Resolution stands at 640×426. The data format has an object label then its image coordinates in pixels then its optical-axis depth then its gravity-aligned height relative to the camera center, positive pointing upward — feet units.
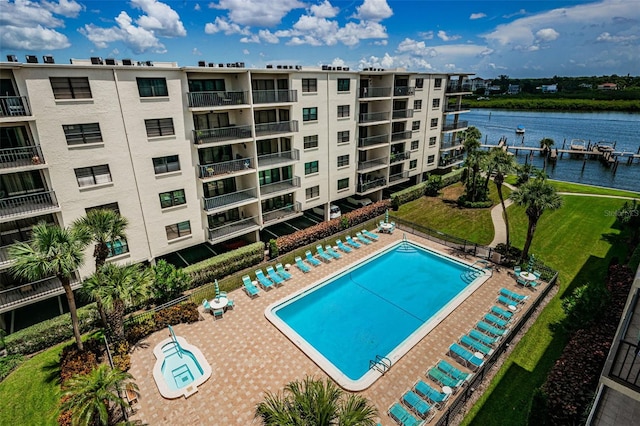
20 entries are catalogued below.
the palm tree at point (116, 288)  57.00 -30.90
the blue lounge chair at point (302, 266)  90.19 -43.96
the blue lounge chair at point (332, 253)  96.65 -43.47
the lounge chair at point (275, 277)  84.74 -44.04
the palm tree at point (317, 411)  36.76 -34.12
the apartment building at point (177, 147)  63.62 -10.19
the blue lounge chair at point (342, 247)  101.24 -43.65
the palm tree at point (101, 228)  60.44 -21.90
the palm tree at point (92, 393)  40.46 -35.23
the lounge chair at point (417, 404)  49.67 -45.04
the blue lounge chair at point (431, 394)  51.08 -44.77
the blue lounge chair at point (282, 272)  86.33 -43.70
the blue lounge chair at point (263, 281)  82.99 -44.01
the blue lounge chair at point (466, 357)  57.67 -44.37
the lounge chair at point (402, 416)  48.03 -45.20
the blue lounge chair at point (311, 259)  93.22 -43.64
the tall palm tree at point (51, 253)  50.88 -22.24
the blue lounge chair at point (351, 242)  103.50 -43.32
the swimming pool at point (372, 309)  62.64 -46.75
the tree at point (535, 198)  80.69 -24.29
